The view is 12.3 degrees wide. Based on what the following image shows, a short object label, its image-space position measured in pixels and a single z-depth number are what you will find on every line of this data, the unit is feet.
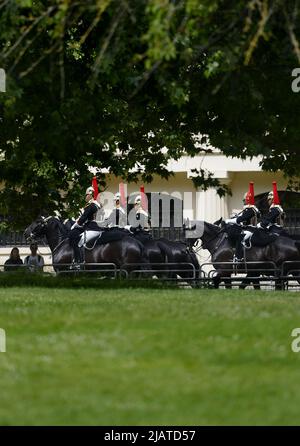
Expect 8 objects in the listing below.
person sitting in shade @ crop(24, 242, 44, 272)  130.41
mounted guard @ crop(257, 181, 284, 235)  118.21
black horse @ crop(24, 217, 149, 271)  115.75
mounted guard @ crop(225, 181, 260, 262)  115.14
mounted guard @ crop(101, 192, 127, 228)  125.59
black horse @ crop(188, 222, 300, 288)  111.86
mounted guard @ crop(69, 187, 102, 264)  115.96
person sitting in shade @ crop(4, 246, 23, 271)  130.00
